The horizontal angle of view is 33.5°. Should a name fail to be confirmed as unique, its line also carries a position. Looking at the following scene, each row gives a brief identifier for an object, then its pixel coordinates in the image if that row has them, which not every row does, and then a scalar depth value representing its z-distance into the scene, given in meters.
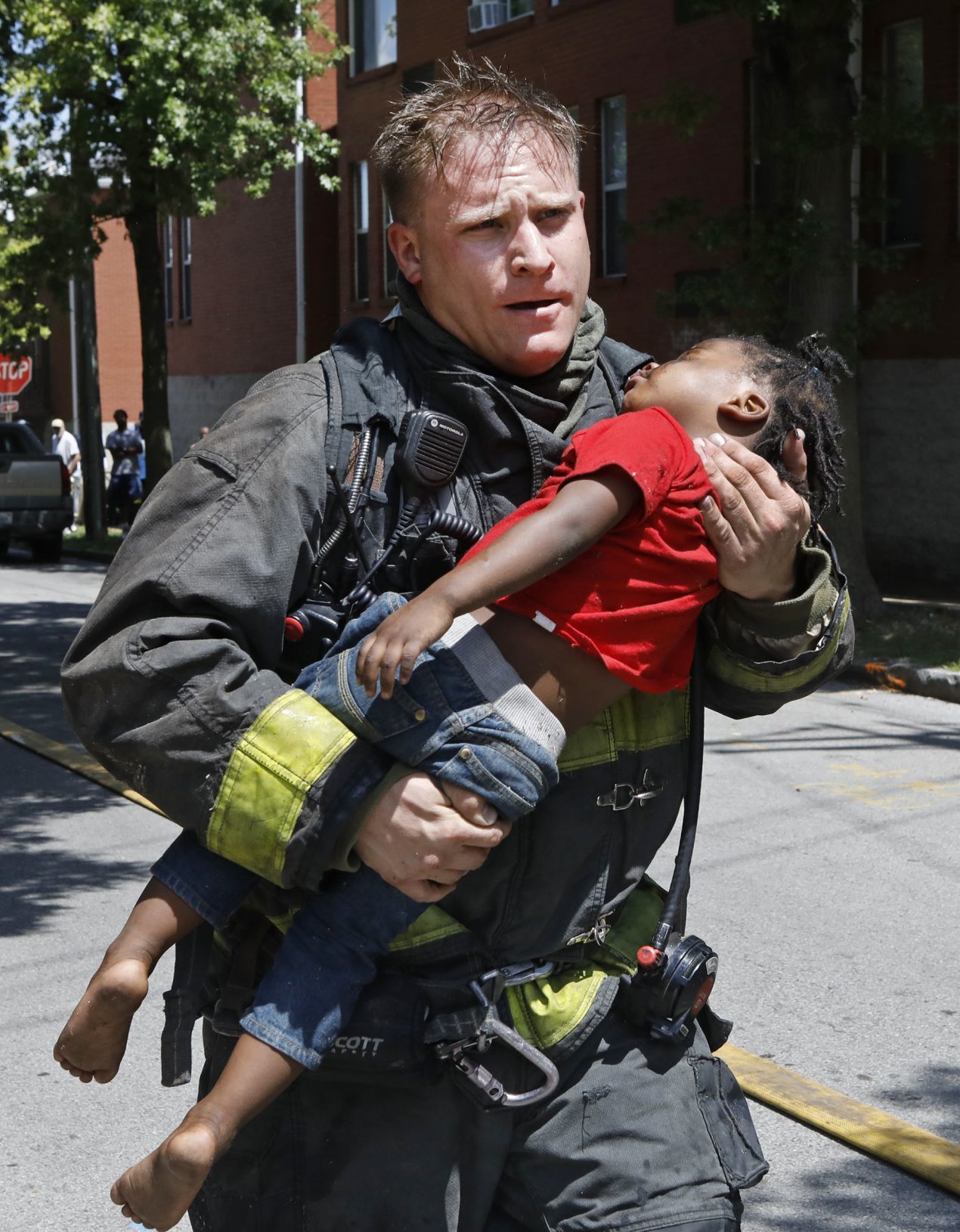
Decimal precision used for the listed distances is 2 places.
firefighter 1.92
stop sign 28.27
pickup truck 21.84
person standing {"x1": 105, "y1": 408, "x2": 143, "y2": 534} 27.94
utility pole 24.20
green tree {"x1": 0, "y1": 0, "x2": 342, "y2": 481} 18.03
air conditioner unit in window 22.23
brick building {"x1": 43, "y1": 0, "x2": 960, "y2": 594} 16.16
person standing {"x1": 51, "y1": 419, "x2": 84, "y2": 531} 27.80
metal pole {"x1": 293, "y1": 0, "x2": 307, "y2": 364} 28.45
